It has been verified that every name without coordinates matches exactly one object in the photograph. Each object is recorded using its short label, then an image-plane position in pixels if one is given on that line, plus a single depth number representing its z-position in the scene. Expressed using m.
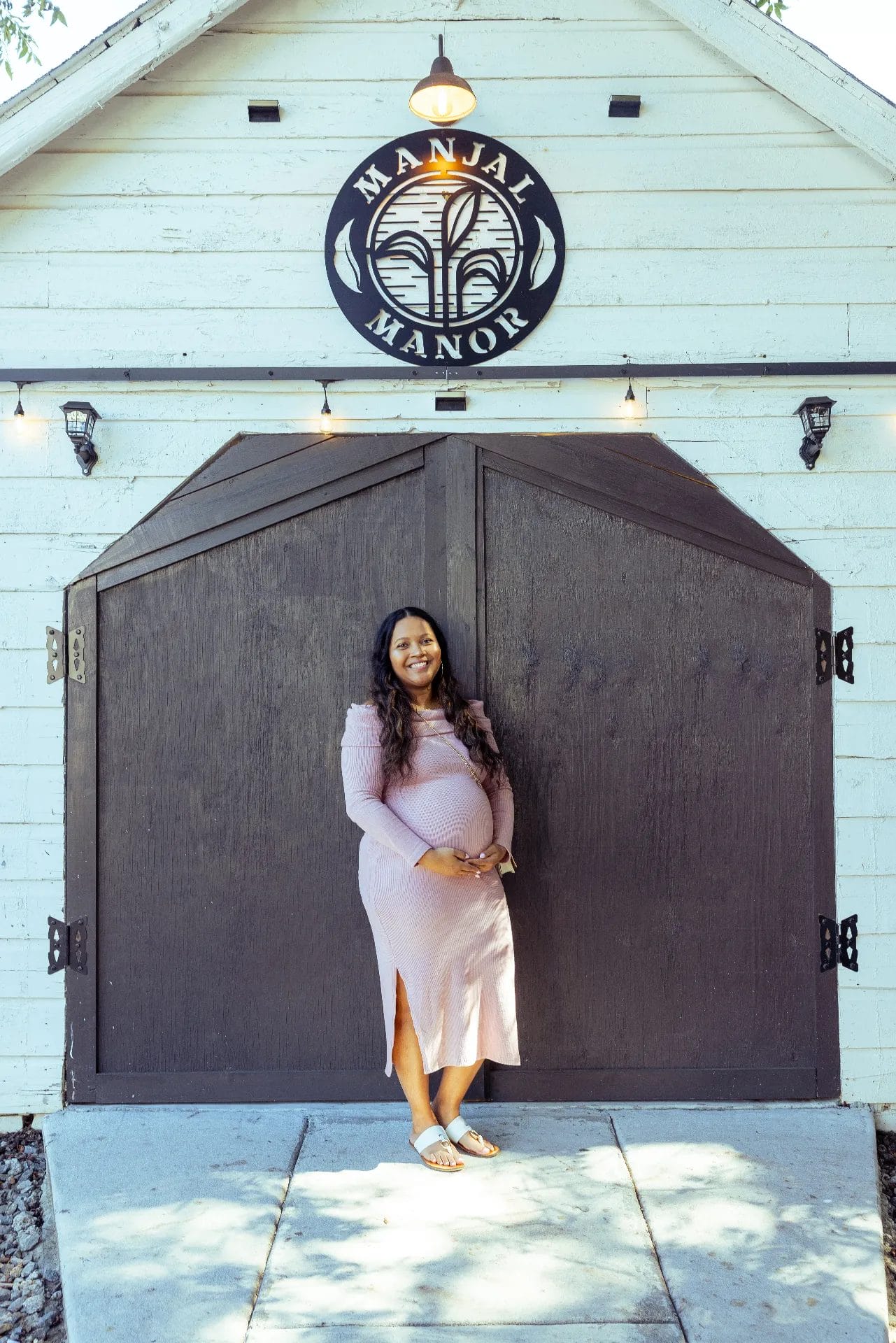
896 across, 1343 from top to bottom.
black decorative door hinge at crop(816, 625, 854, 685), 3.88
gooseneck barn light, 3.49
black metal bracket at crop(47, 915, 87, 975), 3.86
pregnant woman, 3.32
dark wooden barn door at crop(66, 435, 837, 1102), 3.85
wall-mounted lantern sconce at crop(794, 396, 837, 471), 3.75
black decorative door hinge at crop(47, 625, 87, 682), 3.88
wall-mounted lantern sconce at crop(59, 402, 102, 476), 3.69
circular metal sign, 3.84
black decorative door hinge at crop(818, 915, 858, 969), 3.86
